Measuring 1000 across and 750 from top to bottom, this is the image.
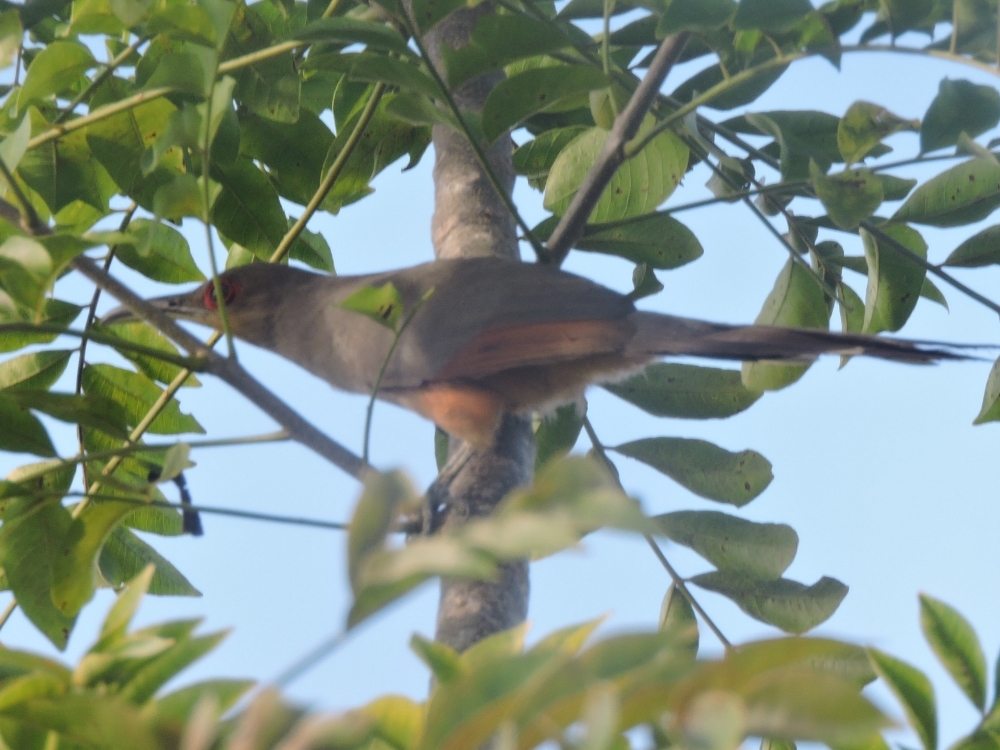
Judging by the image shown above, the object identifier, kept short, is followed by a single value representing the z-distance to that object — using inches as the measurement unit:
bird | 243.3
